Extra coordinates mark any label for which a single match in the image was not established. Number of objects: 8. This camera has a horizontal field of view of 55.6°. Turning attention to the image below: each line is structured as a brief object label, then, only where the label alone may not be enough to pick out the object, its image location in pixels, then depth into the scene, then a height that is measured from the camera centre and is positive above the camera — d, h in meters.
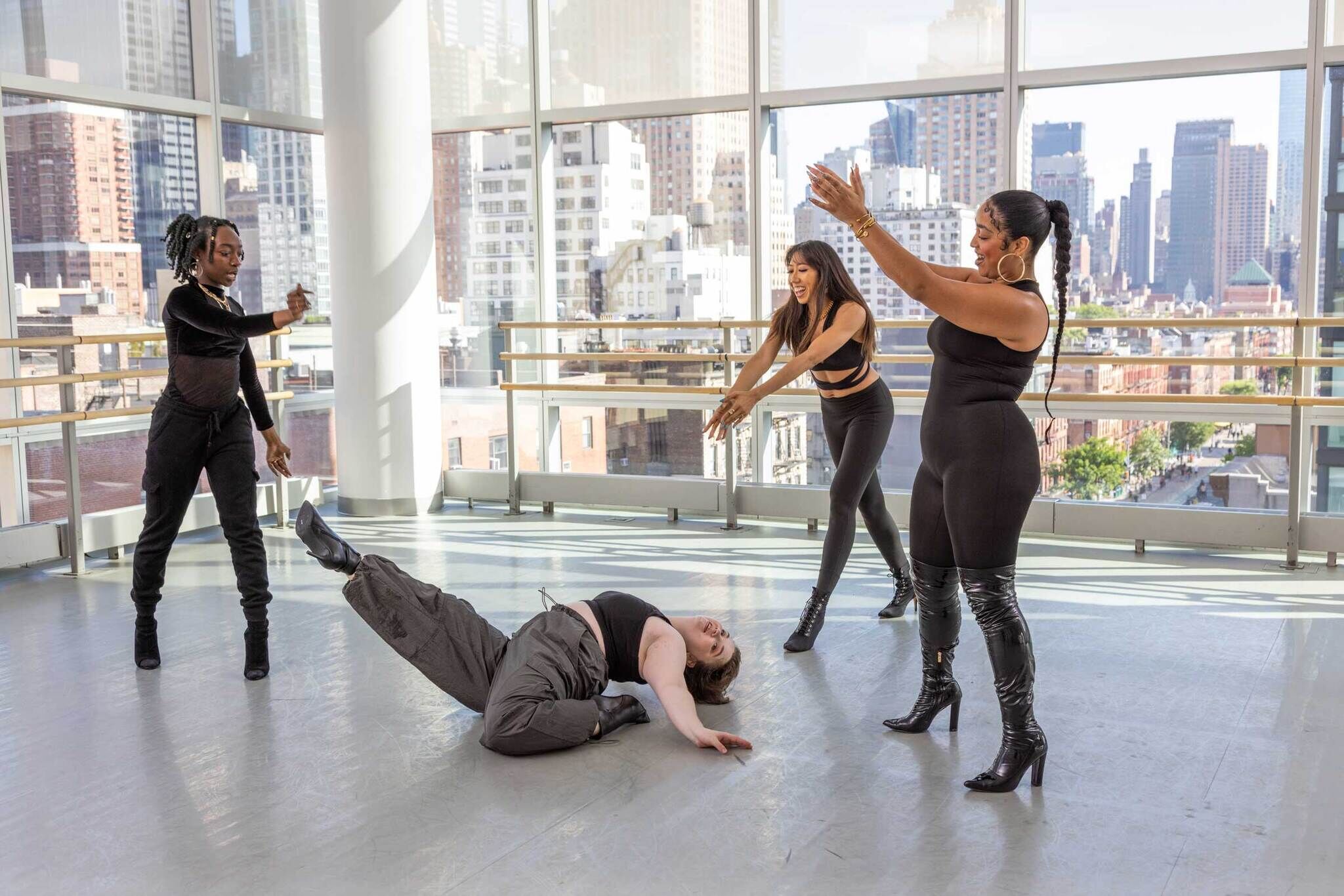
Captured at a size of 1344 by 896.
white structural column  7.11 +0.49
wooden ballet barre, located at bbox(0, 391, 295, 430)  5.64 -0.41
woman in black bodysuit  2.97 -0.26
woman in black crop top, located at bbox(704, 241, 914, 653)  4.43 -0.19
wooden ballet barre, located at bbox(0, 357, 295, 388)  5.55 -0.23
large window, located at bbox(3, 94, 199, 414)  6.33 +0.54
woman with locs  4.16 -0.35
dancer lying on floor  3.39 -0.92
